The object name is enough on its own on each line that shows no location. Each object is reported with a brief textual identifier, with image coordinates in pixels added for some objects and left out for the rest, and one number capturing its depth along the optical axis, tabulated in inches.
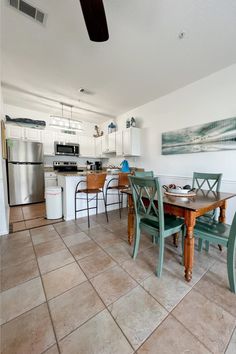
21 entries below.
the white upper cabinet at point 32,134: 166.0
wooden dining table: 52.4
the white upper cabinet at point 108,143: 184.4
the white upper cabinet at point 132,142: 156.8
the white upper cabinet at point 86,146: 208.4
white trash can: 112.7
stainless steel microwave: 182.1
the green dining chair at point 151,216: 55.2
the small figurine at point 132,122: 160.9
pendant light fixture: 130.1
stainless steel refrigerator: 150.5
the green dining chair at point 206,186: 71.1
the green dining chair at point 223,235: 49.6
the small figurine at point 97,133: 218.8
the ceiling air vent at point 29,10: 57.8
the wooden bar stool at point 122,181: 123.3
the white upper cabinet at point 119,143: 171.0
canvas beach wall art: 96.6
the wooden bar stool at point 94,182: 104.3
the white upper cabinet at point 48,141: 178.2
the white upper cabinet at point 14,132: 154.6
